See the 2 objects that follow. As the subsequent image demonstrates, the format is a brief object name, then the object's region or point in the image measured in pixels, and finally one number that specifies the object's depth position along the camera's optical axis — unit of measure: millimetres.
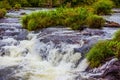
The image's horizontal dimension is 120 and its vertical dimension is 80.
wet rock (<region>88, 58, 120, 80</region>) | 9429
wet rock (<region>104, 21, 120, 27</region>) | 17740
